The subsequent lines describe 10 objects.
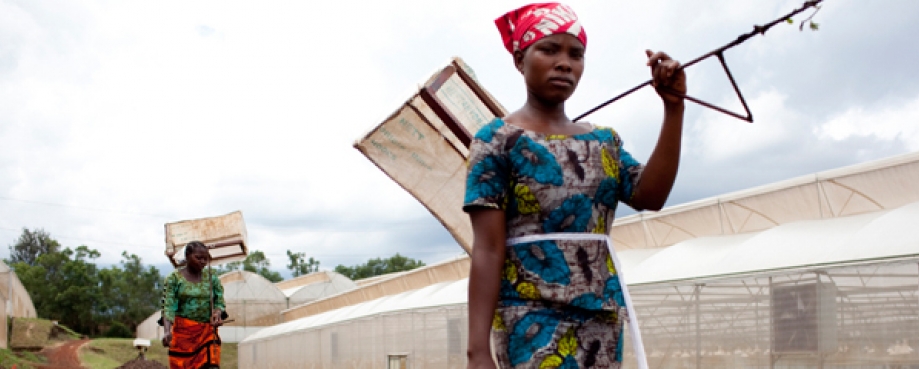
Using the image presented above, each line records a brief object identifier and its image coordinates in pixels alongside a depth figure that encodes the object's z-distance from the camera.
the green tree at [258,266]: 106.69
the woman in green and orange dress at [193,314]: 9.98
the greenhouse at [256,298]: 56.81
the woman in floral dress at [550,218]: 2.45
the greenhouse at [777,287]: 10.03
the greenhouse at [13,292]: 38.25
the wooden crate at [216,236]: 15.18
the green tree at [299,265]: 114.56
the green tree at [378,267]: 111.06
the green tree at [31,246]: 100.19
